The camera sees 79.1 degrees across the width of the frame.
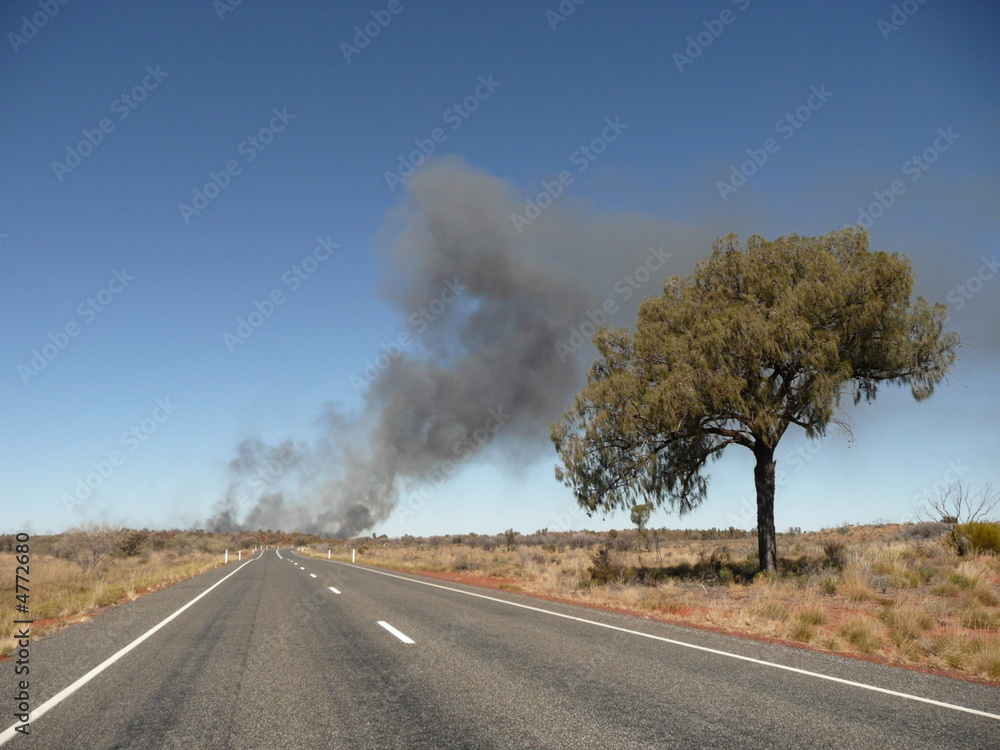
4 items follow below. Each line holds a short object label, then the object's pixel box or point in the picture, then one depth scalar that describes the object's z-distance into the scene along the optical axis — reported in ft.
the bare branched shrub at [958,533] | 65.04
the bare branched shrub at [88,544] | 107.86
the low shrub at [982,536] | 63.87
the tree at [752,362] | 55.52
